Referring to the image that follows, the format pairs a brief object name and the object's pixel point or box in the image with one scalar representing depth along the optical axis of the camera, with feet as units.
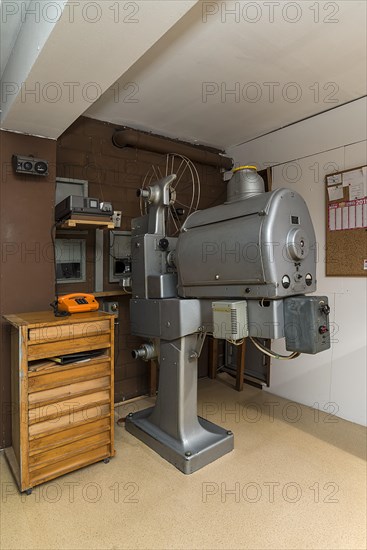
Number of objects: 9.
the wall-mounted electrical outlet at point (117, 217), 9.26
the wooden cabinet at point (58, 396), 5.87
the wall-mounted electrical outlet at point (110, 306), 9.43
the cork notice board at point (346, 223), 8.32
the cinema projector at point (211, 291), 5.57
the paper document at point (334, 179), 8.79
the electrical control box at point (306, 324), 5.46
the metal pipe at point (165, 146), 9.47
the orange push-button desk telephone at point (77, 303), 6.90
